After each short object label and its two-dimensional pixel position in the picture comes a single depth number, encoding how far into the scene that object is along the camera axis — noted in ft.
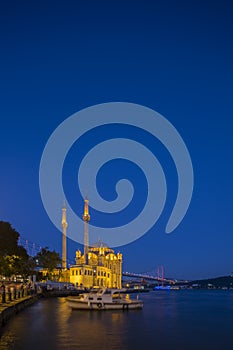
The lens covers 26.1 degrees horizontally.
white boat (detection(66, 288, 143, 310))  199.81
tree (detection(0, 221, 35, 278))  255.70
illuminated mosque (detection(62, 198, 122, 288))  596.70
